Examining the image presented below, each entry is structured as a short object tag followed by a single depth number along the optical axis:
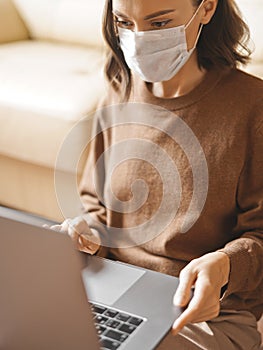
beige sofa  2.33
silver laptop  0.99
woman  1.48
